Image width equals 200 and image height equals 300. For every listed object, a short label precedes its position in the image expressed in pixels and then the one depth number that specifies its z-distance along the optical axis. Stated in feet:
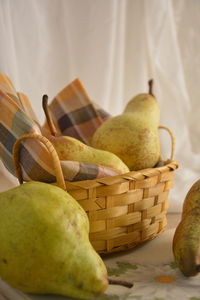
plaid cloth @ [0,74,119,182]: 2.49
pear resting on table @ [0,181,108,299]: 2.01
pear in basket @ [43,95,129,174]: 2.81
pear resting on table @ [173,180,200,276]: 2.35
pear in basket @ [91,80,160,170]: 3.12
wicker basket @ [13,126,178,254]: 2.53
